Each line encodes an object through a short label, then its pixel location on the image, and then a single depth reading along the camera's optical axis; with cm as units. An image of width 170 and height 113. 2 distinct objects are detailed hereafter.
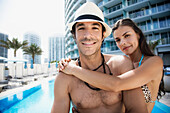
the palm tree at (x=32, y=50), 3038
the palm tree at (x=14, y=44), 2362
